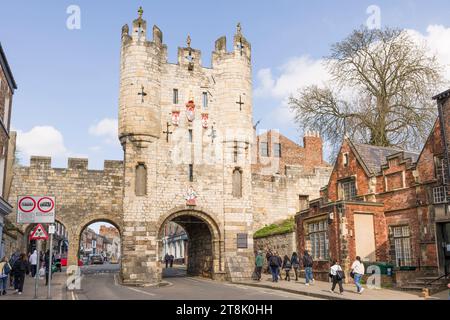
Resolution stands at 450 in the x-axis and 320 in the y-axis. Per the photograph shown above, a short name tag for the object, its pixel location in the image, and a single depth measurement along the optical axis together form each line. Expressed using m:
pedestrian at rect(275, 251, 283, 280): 26.00
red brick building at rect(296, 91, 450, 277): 22.98
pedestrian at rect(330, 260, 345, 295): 19.41
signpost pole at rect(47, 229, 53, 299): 16.33
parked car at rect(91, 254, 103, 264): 63.23
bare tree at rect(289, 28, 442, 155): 35.97
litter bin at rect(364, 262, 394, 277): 23.70
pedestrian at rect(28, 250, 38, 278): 24.26
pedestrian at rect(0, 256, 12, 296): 18.10
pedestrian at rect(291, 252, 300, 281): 25.34
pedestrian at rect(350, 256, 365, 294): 19.80
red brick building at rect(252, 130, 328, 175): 52.53
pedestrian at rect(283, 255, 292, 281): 25.72
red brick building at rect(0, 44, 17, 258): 23.42
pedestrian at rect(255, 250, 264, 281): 27.14
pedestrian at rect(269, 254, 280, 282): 25.14
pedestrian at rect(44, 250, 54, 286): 27.63
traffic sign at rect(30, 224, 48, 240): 16.72
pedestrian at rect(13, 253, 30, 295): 18.70
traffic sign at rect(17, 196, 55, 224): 16.14
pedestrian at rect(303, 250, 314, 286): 23.12
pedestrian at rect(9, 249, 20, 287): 20.54
